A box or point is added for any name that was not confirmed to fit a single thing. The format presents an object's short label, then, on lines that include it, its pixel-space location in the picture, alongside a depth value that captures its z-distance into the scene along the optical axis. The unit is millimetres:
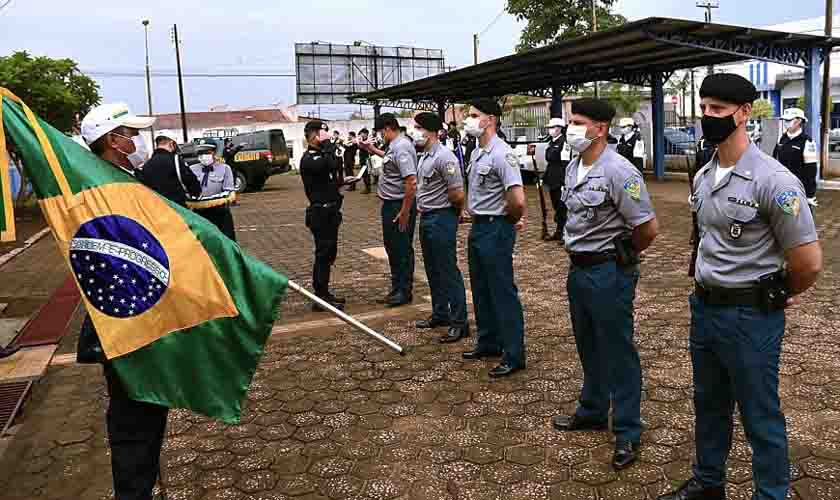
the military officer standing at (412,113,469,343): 5465
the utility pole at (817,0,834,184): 16703
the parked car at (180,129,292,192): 22344
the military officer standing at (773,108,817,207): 9922
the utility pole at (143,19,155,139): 43875
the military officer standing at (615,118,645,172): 9688
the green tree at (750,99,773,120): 28766
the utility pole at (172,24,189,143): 35928
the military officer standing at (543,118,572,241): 9383
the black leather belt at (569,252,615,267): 3406
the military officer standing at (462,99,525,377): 4547
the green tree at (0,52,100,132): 15007
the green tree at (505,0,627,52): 32594
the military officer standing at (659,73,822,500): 2492
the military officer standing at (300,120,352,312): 6566
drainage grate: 4302
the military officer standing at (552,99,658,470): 3373
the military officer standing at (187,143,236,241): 6879
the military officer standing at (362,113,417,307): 6219
